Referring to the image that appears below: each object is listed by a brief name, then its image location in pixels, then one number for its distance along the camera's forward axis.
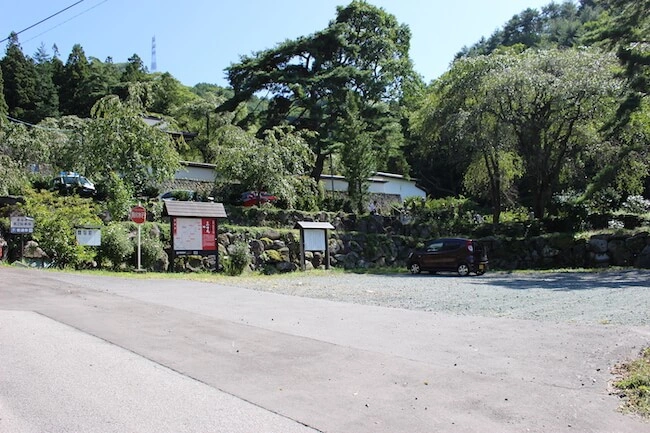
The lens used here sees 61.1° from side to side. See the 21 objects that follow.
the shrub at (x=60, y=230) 18.88
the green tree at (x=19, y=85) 57.81
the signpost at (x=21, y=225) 18.02
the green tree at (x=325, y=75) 34.53
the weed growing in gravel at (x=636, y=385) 5.28
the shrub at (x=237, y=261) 21.67
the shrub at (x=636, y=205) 28.16
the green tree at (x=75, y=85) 58.81
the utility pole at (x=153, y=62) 94.53
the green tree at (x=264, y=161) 28.11
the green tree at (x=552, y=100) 26.33
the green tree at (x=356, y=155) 32.16
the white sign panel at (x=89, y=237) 18.67
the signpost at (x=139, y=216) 19.05
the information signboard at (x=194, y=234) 20.83
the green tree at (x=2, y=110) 35.88
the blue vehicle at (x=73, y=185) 27.50
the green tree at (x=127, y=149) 24.56
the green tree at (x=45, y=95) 56.31
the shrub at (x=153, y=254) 20.11
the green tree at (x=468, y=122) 28.16
